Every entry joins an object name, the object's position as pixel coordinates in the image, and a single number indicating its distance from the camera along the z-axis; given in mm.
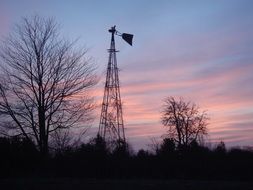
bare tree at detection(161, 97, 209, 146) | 75875
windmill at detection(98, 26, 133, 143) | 38312
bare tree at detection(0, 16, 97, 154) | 37125
